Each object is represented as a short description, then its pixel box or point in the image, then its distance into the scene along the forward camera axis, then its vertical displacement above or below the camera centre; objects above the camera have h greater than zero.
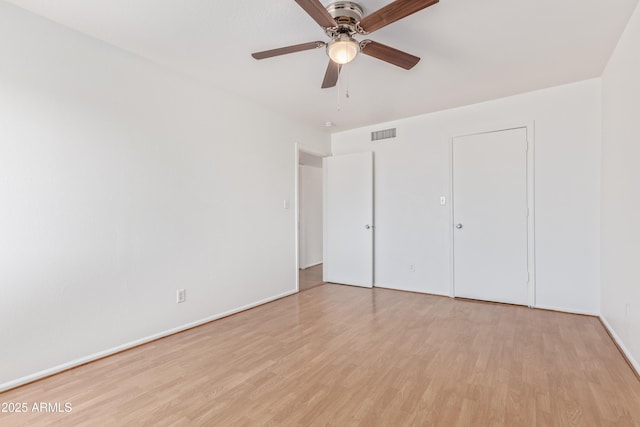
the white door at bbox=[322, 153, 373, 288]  4.57 -0.14
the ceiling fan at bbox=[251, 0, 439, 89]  1.60 +1.06
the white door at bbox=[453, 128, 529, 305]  3.54 -0.09
